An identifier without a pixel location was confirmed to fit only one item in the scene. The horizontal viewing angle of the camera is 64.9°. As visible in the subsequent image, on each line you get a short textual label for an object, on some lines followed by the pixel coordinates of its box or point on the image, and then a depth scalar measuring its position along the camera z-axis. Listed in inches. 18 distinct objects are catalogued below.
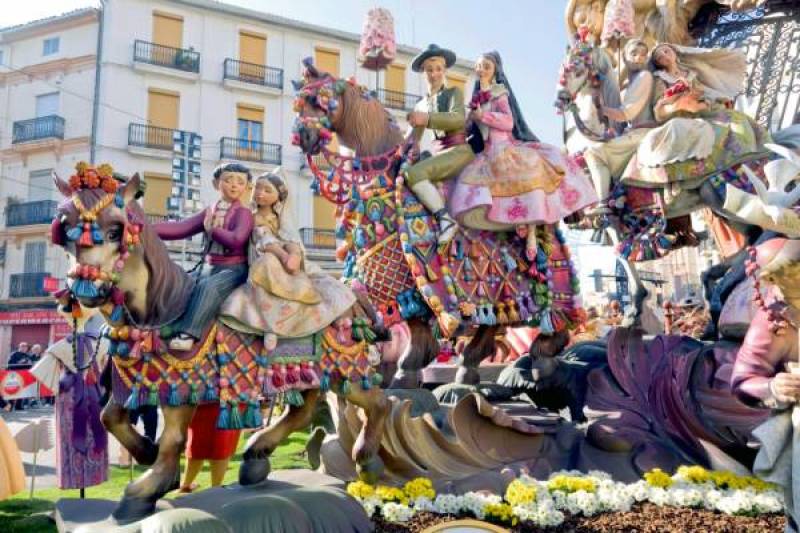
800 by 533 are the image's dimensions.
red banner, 270.8
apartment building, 668.1
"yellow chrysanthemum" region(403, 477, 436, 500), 127.0
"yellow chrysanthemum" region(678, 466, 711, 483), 138.8
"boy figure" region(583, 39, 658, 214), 201.6
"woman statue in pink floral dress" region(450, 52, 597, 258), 169.6
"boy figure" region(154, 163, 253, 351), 118.3
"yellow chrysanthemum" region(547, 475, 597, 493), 131.6
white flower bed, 122.6
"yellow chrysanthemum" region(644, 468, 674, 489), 136.4
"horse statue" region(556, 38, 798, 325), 185.5
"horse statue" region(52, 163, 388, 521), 99.2
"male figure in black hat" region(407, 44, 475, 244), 165.5
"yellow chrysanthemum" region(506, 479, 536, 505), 125.6
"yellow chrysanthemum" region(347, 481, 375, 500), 125.0
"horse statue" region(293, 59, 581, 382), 159.8
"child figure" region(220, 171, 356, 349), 112.0
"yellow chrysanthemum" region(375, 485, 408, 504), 125.0
